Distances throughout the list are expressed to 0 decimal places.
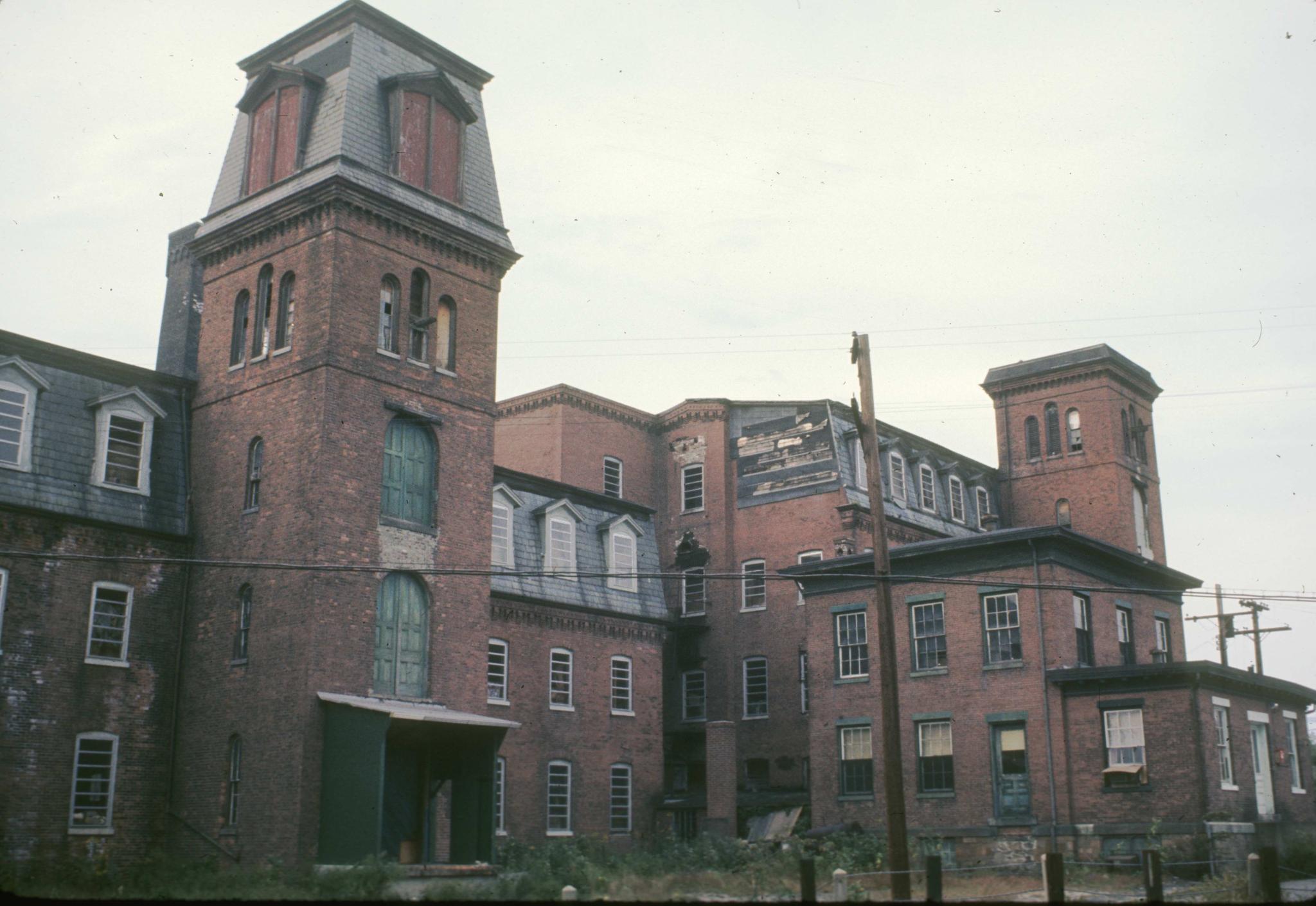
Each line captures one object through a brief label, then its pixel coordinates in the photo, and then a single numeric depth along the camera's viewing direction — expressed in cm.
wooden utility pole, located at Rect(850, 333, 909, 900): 1998
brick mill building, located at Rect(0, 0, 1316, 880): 2684
